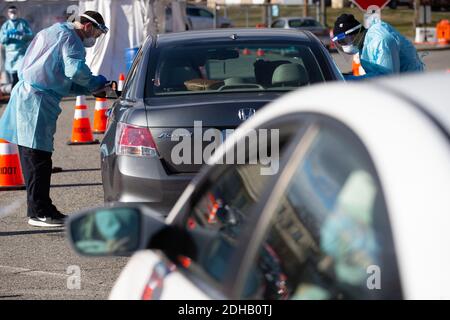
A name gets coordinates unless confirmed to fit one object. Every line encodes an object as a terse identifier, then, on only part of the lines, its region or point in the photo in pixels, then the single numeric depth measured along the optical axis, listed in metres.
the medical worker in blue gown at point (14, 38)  21.17
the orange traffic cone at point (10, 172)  11.51
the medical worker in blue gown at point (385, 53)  8.86
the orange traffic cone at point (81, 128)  14.98
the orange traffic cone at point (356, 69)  20.31
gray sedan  7.16
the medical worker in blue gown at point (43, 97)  8.85
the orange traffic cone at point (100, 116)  16.55
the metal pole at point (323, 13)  51.50
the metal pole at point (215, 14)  44.59
